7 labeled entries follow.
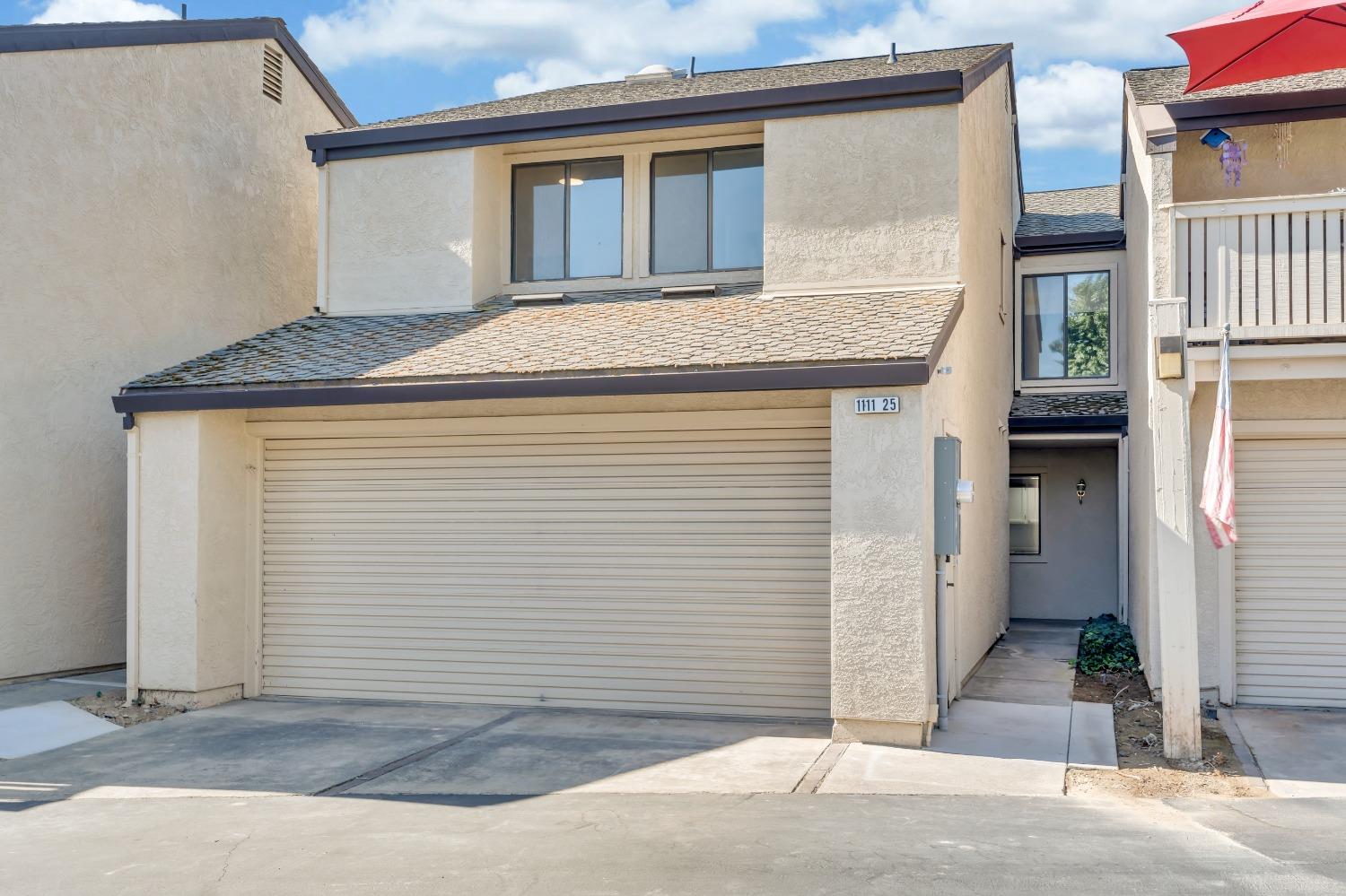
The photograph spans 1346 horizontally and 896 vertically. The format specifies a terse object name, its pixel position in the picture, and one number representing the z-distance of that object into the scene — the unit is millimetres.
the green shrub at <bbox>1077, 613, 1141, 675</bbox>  12875
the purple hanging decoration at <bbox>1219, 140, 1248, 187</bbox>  11188
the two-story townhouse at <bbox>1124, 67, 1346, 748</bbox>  9203
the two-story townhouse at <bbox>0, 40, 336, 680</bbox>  12344
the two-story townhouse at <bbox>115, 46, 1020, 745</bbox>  9570
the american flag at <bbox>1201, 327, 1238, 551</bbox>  8352
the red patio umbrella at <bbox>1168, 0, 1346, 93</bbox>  9180
